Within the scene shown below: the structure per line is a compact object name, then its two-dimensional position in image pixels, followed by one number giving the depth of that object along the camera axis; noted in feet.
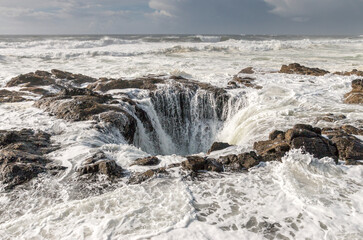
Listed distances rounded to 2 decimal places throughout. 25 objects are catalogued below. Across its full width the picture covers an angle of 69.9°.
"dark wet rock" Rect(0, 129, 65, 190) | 16.78
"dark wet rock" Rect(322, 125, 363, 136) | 22.12
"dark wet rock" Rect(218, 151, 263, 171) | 18.30
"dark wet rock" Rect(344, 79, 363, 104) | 32.31
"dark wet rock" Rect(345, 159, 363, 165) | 18.08
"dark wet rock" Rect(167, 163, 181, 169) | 18.42
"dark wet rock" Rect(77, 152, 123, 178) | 17.31
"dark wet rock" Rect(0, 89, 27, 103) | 32.55
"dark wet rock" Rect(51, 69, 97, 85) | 45.62
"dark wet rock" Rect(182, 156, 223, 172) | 17.89
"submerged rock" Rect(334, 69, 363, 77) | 47.68
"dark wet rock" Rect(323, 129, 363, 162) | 18.80
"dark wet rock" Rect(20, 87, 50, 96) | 36.55
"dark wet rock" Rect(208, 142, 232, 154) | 22.25
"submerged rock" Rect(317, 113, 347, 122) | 26.61
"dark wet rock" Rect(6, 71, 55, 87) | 39.88
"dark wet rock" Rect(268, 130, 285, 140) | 21.24
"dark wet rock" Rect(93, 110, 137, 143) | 25.91
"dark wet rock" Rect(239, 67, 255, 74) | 51.46
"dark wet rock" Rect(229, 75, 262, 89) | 41.96
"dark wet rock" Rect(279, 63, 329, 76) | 49.96
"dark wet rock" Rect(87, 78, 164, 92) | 39.04
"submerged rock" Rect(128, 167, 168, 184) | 16.79
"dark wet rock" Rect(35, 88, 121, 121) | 26.91
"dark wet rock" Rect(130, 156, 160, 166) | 18.78
